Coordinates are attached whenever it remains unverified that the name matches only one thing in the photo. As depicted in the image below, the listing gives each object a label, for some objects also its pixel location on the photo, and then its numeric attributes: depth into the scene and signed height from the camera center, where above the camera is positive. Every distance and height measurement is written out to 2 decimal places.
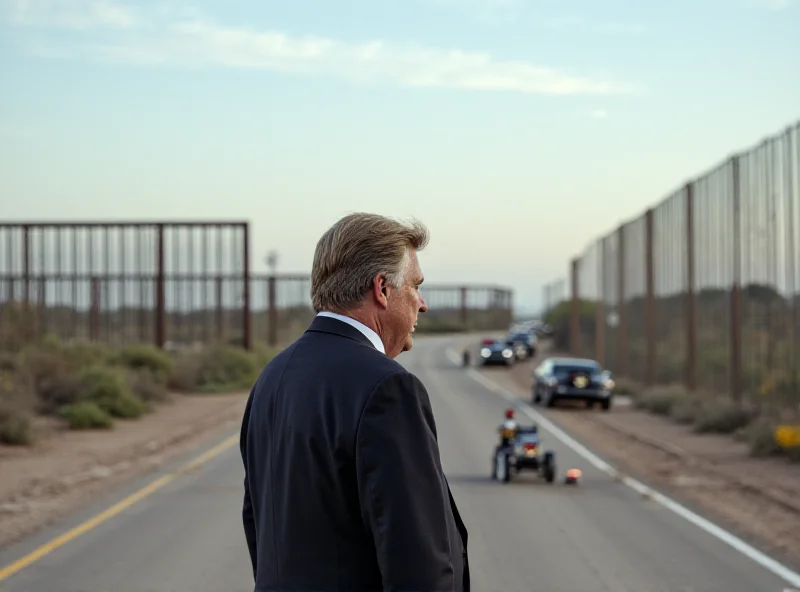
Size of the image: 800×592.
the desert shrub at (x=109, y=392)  32.84 -2.17
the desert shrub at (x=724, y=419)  30.67 -2.67
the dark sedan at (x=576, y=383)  39.34 -2.34
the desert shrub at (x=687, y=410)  34.66 -2.82
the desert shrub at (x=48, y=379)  33.31 -1.92
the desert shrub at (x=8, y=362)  37.75 -1.66
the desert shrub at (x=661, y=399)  38.66 -2.84
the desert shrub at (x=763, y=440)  24.41 -2.52
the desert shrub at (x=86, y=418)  29.55 -2.49
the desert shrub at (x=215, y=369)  47.00 -2.38
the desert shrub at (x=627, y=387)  49.23 -3.19
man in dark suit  3.26 -0.36
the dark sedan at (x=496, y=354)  71.69 -2.72
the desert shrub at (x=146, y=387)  37.97 -2.40
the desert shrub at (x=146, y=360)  44.28 -1.87
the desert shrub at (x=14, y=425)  24.66 -2.20
